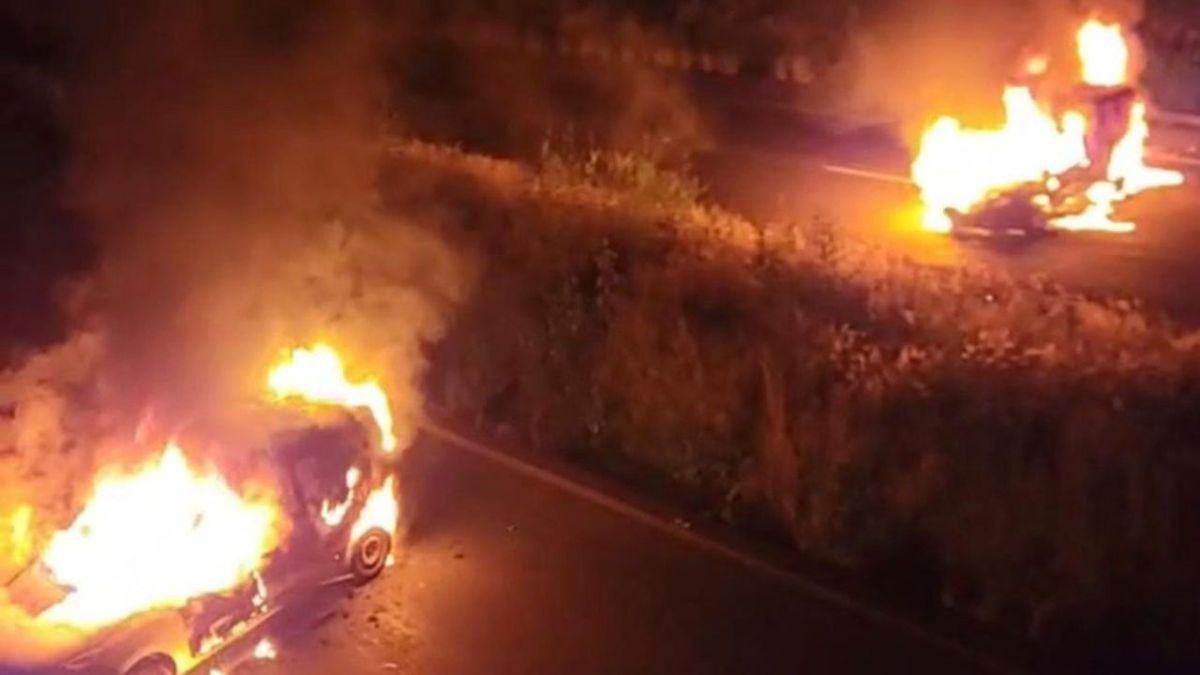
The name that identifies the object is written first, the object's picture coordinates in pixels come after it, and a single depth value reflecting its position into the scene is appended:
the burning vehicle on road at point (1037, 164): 16.62
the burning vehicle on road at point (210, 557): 7.84
